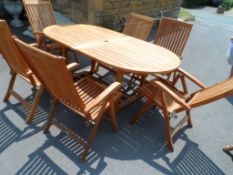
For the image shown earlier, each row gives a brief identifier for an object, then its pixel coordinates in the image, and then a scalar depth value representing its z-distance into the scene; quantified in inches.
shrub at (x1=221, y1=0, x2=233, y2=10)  690.2
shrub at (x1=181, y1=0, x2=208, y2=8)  683.4
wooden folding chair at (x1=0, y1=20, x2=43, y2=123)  85.2
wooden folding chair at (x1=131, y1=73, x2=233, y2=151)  81.0
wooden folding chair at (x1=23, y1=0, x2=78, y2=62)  146.9
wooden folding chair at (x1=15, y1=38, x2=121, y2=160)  68.6
